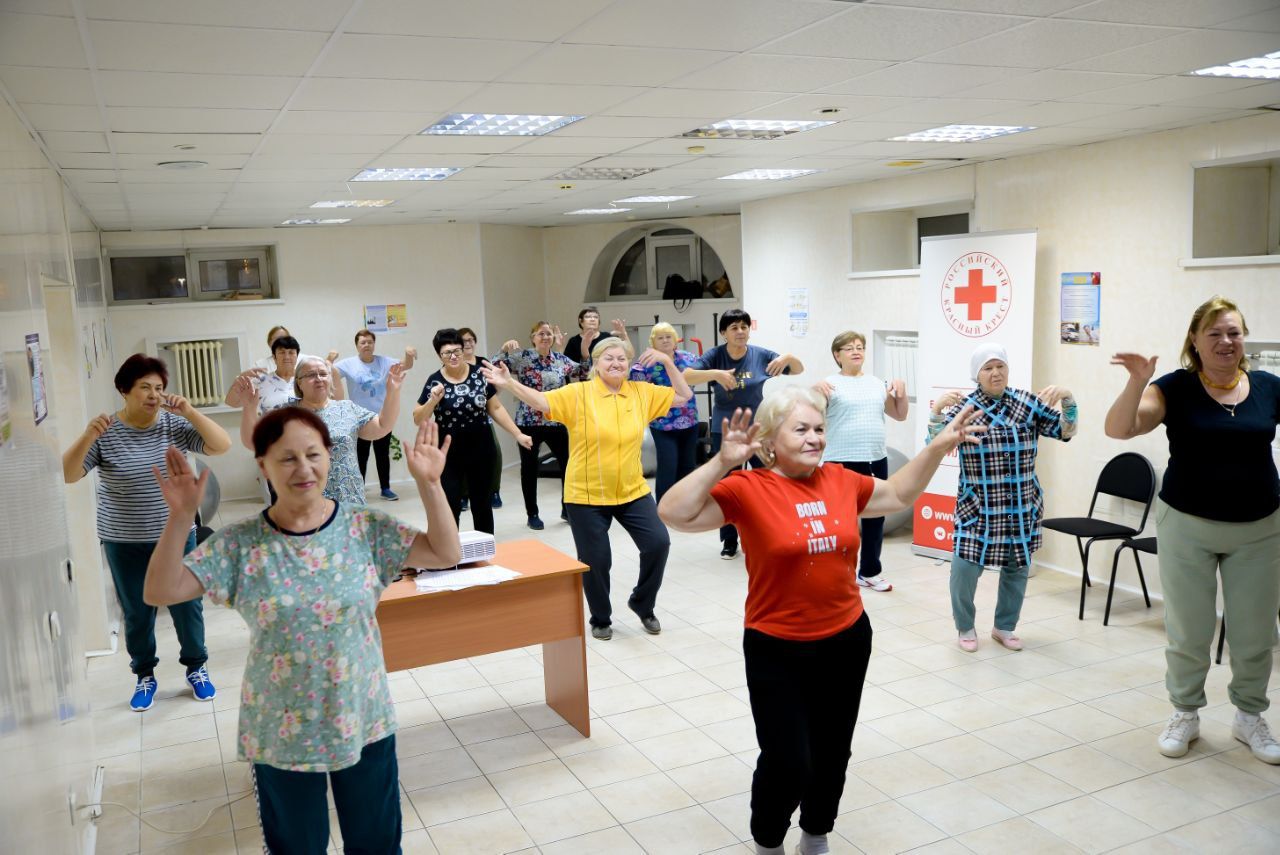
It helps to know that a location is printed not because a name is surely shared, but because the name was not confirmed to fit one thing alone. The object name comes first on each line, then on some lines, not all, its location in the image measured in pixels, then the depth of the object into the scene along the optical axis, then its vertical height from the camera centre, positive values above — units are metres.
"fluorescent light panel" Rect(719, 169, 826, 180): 7.45 +0.93
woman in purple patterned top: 7.08 -0.90
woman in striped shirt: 4.37 -0.59
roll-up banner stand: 6.41 -0.19
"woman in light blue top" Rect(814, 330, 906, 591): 6.12 -0.72
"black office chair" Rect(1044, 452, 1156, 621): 5.63 -1.21
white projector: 4.20 -0.98
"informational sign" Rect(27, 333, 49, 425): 3.16 -0.16
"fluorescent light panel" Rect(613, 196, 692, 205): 9.27 +0.96
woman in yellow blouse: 5.11 -0.71
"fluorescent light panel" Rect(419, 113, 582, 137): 4.70 +0.87
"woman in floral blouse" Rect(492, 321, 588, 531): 8.71 -0.64
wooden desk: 3.97 -1.25
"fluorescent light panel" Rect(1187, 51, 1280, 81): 4.07 +0.85
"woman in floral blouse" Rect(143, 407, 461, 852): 2.49 -0.71
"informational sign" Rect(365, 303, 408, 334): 10.88 -0.04
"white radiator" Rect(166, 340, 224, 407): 10.27 -0.47
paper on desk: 3.96 -1.05
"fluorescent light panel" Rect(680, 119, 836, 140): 5.17 +0.88
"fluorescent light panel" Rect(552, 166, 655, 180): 6.83 +0.91
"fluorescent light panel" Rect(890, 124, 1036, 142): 5.68 +0.89
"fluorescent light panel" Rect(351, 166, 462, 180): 6.47 +0.90
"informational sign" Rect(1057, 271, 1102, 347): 6.28 -0.15
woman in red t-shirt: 2.92 -0.80
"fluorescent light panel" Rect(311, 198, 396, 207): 8.18 +0.92
